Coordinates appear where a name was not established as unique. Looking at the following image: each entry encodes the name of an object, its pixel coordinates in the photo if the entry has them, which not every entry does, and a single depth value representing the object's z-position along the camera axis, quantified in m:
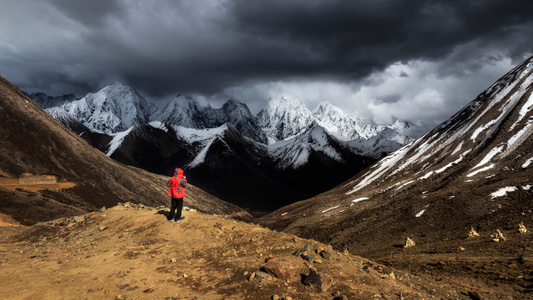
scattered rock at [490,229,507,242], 25.38
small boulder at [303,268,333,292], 11.02
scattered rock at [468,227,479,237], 30.44
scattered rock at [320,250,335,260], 13.33
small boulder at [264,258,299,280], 11.56
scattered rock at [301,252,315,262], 12.75
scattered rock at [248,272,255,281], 11.65
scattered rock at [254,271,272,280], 11.47
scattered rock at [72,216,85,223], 24.44
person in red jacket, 18.85
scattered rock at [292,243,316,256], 13.54
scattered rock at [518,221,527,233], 27.02
